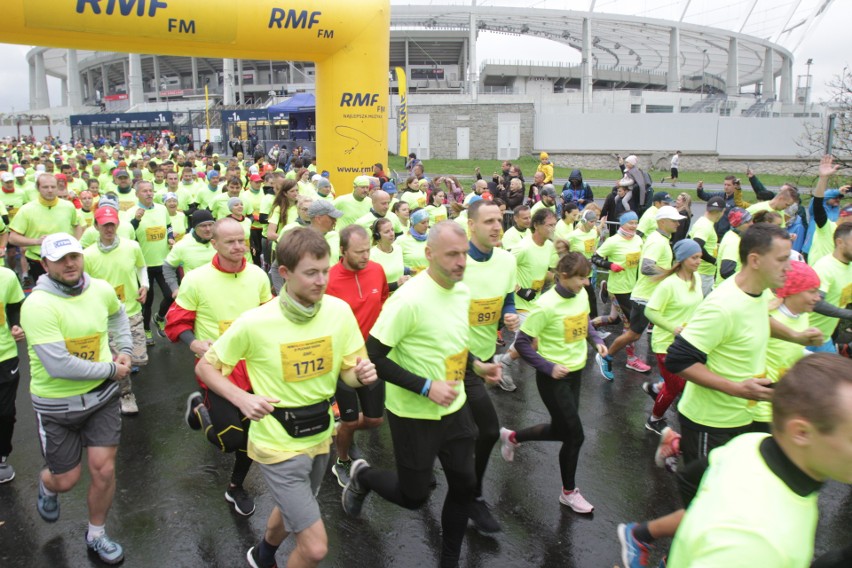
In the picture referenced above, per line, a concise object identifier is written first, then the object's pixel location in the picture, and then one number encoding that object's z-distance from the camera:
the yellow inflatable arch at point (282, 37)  9.01
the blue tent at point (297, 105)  31.40
